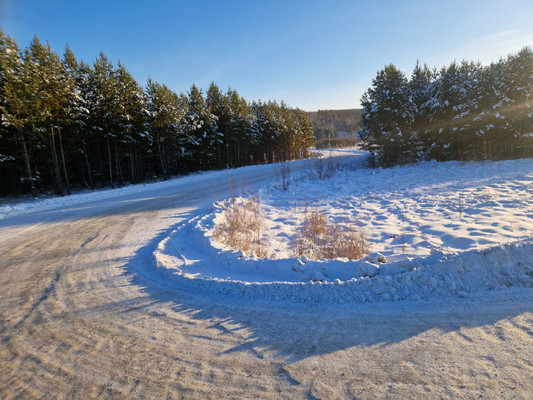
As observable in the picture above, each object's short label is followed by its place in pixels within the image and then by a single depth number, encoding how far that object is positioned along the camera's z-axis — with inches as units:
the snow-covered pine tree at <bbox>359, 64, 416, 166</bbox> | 786.8
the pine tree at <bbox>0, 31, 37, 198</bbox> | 588.1
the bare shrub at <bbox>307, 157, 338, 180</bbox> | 591.5
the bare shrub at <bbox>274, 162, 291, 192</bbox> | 490.3
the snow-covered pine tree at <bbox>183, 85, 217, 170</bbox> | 1216.2
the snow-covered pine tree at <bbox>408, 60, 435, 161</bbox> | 817.9
